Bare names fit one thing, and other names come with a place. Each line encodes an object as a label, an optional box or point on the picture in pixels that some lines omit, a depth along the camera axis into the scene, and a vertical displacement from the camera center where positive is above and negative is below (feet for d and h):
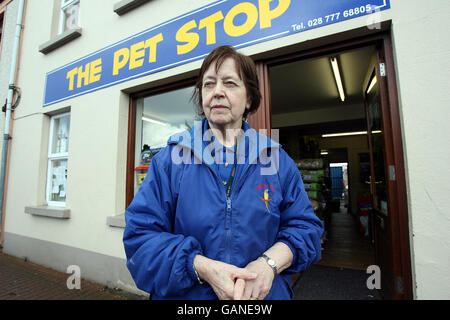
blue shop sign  6.52 +5.30
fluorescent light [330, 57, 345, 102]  13.12 +7.13
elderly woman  2.88 -0.51
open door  6.04 -0.30
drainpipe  14.53 +5.40
